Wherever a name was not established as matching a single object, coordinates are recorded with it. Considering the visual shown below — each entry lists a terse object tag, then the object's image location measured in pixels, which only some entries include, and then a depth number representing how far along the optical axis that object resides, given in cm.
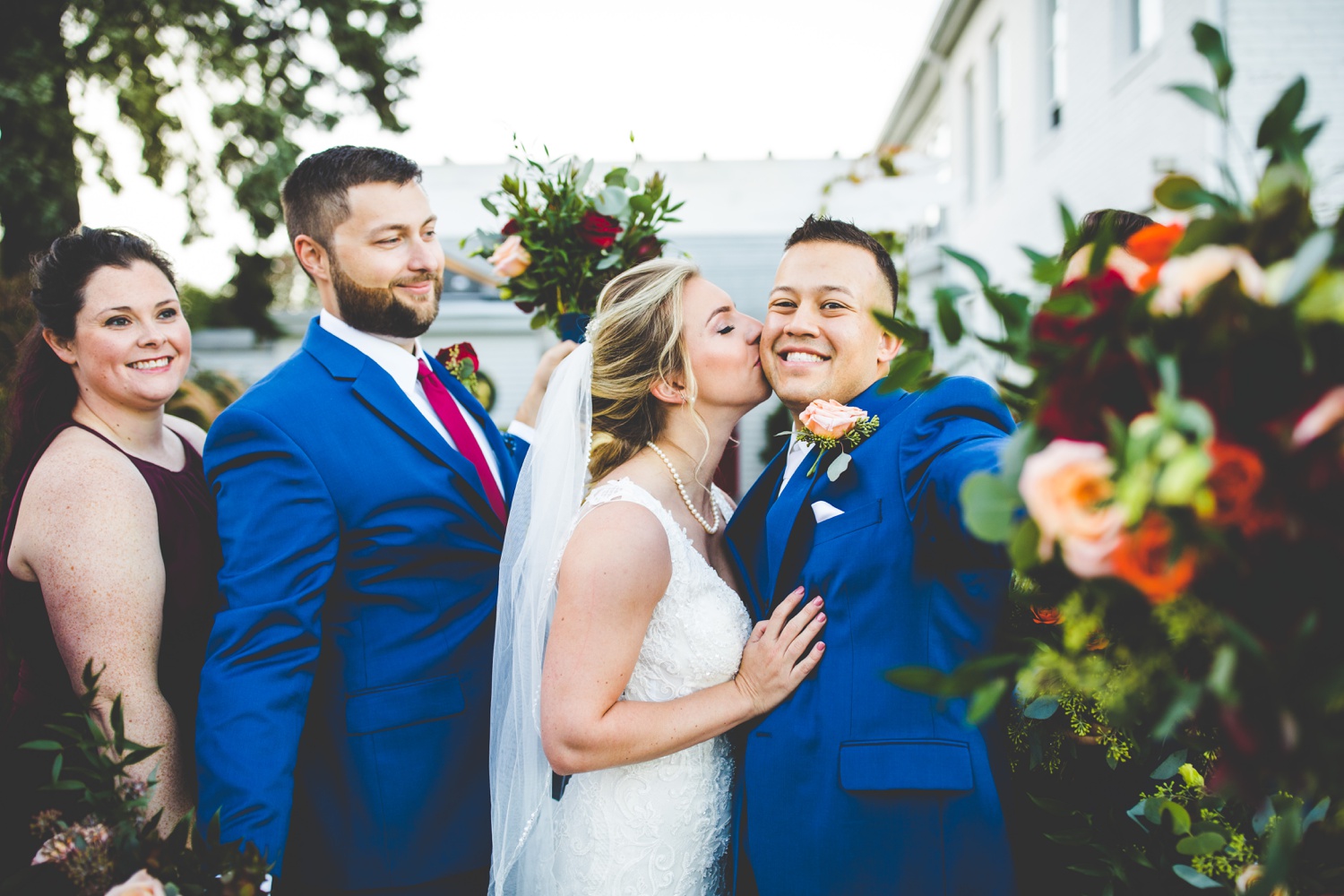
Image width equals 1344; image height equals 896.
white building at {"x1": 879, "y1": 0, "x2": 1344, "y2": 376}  605
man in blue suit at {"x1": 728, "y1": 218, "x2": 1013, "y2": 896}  200
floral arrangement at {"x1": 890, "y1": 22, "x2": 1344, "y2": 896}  82
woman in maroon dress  221
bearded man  209
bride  216
